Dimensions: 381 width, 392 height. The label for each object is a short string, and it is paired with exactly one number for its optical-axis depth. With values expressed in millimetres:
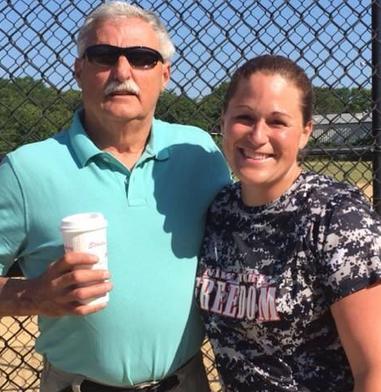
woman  1843
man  2123
